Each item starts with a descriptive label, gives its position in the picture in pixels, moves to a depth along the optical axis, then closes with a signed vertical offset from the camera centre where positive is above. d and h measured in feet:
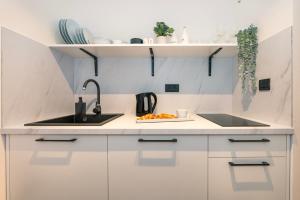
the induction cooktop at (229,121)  3.44 -0.49
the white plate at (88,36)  4.77 +1.65
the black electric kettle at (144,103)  5.12 -0.15
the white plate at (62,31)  4.62 +1.65
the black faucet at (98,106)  4.99 -0.23
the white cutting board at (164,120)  3.90 -0.47
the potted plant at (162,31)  4.75 +1.71
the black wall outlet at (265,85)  3.78 +0.28
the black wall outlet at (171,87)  5.53 +0.31
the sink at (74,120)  3.50 -0.49
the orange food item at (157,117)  4.13 -0.42
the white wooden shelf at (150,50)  4.45 +1.23
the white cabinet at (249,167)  3.27 -1.21
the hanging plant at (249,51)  4.16 +1.06
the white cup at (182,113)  4.27 -0.35
